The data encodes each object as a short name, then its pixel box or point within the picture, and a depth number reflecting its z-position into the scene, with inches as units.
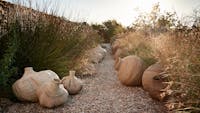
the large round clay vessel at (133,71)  105.9
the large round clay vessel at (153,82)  87.3
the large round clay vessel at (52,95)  81.5
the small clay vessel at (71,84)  96.0
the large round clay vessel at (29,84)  86.8
